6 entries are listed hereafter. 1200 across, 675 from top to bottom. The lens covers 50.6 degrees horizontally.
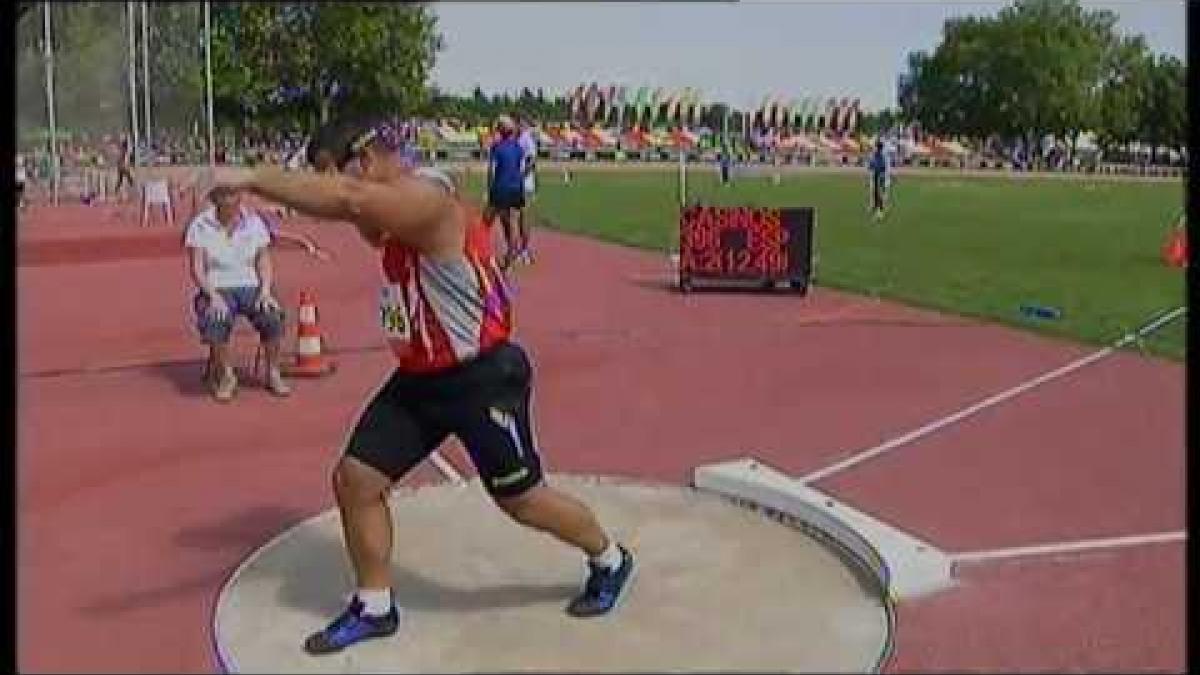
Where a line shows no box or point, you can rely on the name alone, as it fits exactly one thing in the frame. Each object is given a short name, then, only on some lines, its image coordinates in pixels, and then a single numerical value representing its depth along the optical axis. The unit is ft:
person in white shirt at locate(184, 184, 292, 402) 25.70
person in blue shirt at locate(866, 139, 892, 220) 63.33
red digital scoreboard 42.24
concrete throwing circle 12.72
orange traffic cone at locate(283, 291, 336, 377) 28.48
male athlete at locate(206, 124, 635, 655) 12.18
